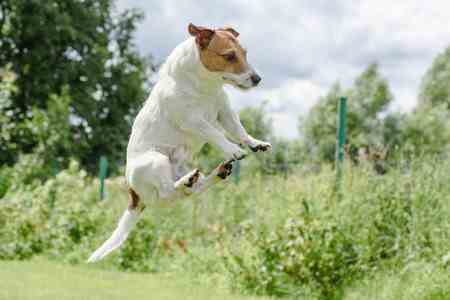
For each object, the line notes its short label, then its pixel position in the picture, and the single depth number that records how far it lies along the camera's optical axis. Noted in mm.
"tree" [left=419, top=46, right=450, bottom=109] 34750
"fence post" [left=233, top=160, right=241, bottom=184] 10016
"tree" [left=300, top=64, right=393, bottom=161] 30219
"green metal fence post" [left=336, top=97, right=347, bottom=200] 7383
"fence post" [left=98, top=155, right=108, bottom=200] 10736
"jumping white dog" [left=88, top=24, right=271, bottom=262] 2123
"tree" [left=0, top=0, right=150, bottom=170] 18797
